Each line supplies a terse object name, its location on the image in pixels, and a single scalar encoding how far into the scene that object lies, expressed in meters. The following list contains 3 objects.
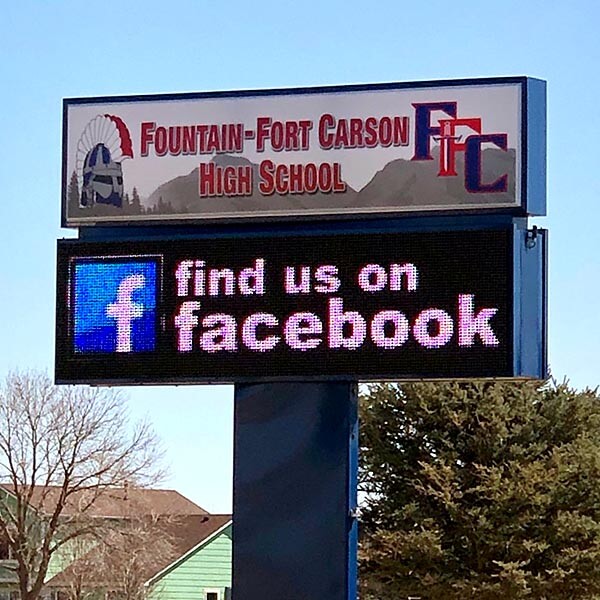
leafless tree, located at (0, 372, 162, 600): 40.84
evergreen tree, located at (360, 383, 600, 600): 36.62
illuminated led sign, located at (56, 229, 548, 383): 14.15
